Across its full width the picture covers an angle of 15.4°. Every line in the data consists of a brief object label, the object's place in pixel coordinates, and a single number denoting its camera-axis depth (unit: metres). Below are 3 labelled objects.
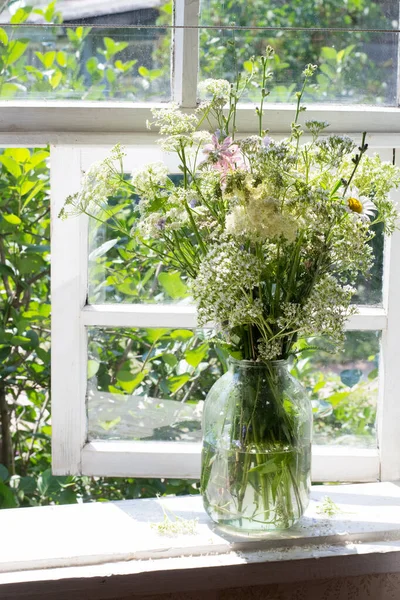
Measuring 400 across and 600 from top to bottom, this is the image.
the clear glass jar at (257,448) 2.02
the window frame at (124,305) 2.21
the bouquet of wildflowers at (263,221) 1.93
